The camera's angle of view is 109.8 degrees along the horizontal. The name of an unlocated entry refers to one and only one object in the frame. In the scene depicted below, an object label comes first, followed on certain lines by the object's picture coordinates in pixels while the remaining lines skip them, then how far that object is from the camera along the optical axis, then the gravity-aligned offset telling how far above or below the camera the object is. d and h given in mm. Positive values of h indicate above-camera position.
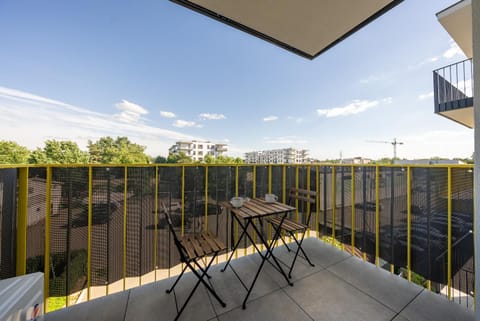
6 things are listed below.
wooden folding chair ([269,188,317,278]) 2078 -788
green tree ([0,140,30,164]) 20297 +1250
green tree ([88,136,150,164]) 31859 +2310
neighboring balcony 4680 +2102
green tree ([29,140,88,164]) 23064 +1353
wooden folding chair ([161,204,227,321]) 1472 -829
